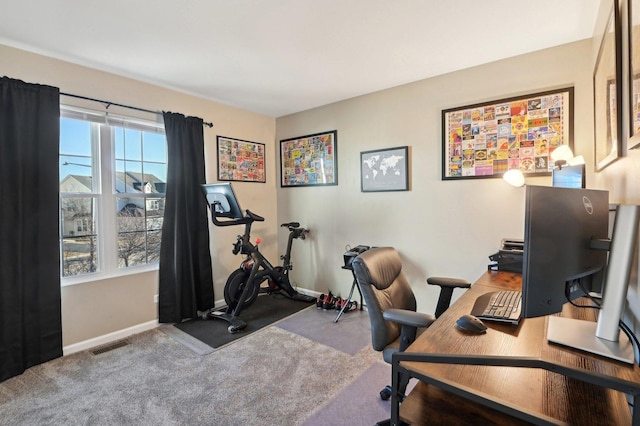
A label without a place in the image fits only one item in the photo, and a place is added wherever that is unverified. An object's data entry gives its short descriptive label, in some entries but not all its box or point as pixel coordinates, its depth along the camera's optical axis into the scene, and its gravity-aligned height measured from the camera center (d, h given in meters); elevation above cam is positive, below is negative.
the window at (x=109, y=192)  2.74 +0.19
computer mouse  1.15 -0.45
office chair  1.50 -0.53
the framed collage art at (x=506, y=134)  2.46 +0.63
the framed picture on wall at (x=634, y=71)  1.01 +0.46
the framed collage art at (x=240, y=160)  3.81 +0.65
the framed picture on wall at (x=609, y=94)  1.29 +0.57
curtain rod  2.64 +1.01
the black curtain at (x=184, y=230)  3.22 -0.21
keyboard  1.25 -0.45
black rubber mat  2.96 -1.21
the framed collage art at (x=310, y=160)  3.84 +0.65
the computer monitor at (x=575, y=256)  0.83 -0.15
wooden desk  0.72 -0.49
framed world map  3.25 +0.43
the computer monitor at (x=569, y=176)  1.79 +0.19
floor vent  2.71 -1.24
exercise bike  3.07 -0.72
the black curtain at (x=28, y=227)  2.28 -0.12
